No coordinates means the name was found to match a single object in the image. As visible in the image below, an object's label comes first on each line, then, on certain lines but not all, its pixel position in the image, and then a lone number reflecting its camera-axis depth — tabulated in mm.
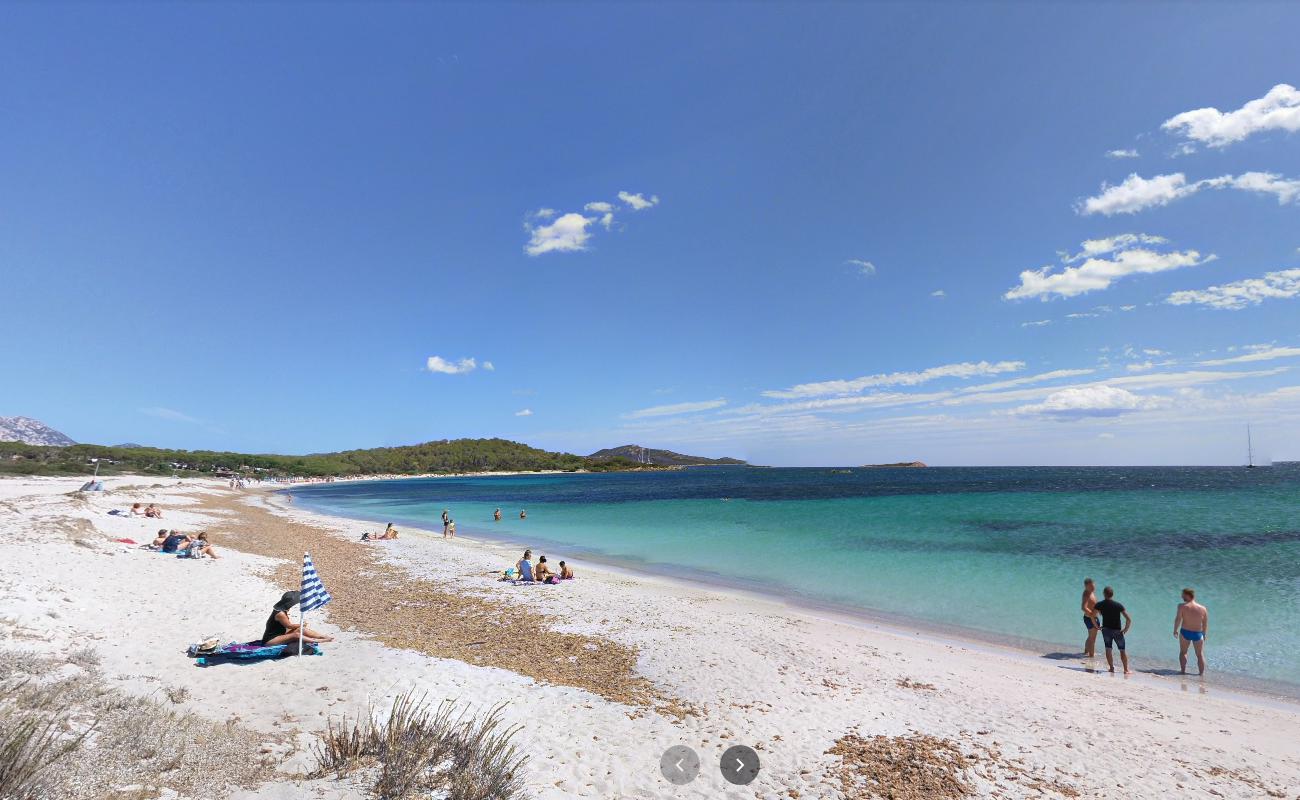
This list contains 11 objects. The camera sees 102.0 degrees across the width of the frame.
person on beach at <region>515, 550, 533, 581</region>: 17500
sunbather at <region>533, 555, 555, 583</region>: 17250
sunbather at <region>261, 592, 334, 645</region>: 8781
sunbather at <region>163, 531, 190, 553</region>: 16844
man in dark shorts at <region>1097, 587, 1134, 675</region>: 10602
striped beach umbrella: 8848
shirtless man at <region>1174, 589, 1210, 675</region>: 10383
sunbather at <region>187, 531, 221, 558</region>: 16078
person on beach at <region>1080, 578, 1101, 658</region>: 11383
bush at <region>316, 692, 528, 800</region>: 4902
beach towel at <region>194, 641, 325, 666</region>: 8102
